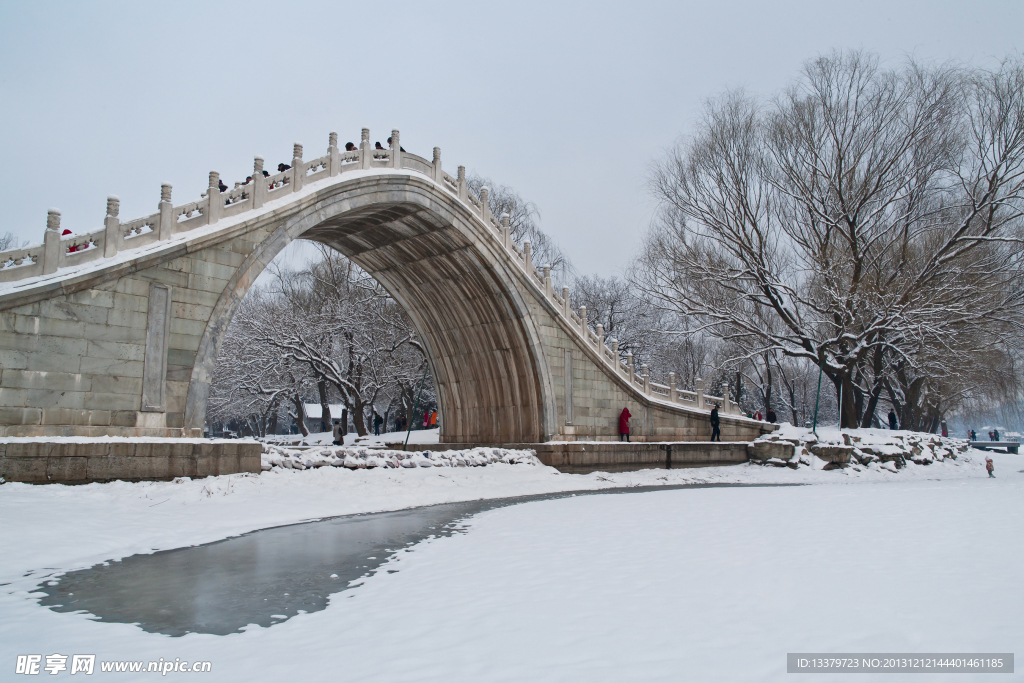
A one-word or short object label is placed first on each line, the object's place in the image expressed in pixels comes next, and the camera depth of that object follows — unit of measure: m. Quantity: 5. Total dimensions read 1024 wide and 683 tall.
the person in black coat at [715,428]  23.52
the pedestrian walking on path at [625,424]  22.41
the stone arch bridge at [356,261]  11.70
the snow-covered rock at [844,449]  21.86
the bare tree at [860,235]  22.50
